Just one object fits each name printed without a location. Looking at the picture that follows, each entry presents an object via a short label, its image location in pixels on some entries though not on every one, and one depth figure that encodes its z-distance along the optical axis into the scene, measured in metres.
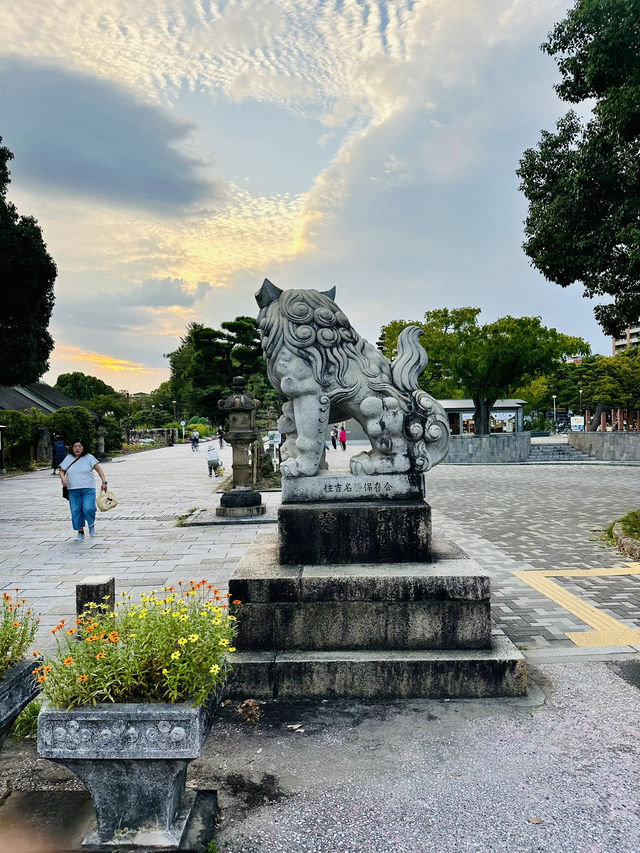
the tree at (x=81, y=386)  67.31
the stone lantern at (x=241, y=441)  11.33
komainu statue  4.36
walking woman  8.70
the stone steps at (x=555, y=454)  26.70
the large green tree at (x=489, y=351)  27.44
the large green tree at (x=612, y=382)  35.38
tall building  79.00
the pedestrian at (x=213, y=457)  20.06
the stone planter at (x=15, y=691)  2.51
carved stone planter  2.09
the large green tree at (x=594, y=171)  8.77
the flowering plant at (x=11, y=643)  2.65
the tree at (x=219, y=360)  43.66
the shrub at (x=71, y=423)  24.80
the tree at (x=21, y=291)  16.75
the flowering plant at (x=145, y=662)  2.18
